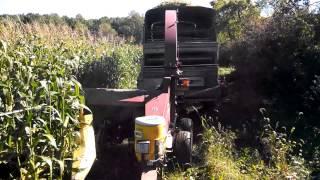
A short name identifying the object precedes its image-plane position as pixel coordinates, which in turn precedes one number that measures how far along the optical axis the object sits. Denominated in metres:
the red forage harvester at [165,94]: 2.94
